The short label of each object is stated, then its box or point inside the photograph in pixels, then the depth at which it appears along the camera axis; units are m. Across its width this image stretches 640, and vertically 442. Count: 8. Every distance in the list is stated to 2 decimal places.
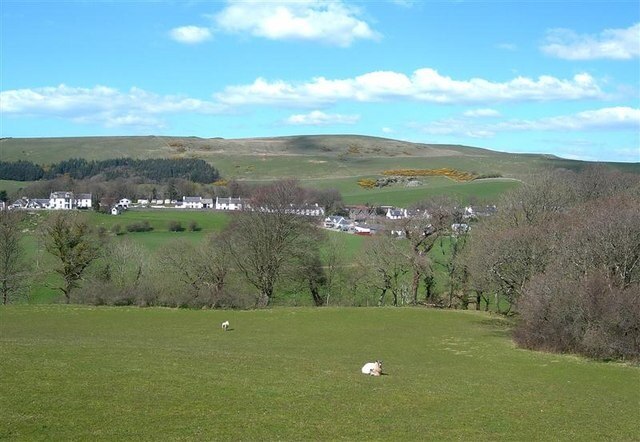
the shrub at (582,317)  35.22
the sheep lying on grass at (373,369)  25.94
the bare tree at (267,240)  62.44
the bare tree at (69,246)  61.69
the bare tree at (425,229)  63.06
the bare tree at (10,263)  61.28
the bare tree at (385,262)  65.25
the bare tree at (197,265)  60.44
